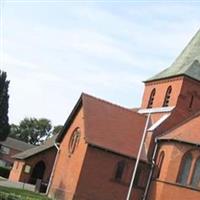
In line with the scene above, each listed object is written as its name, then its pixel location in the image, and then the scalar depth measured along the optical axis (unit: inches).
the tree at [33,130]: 5561.0
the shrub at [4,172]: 2912.9
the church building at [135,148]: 1616.6
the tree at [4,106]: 2395.4
